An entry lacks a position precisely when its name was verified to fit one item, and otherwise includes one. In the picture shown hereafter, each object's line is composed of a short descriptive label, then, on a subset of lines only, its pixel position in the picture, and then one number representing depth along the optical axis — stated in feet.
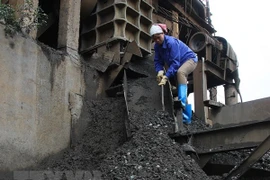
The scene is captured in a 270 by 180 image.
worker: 21.30
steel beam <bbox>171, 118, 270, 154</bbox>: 17.78
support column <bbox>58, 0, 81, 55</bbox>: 22.50
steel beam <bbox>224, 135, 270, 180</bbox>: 16.88
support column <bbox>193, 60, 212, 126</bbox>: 25.23
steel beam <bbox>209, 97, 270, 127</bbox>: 22.53
